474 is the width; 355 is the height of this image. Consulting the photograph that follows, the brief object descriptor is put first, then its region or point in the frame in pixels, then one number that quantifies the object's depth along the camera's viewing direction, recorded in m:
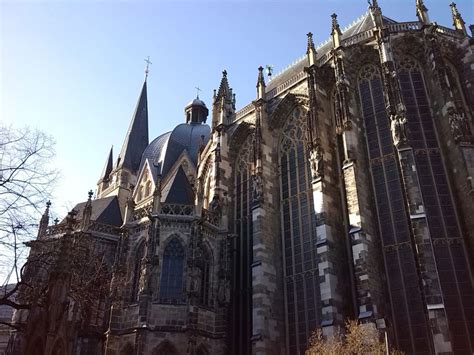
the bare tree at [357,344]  14.07
